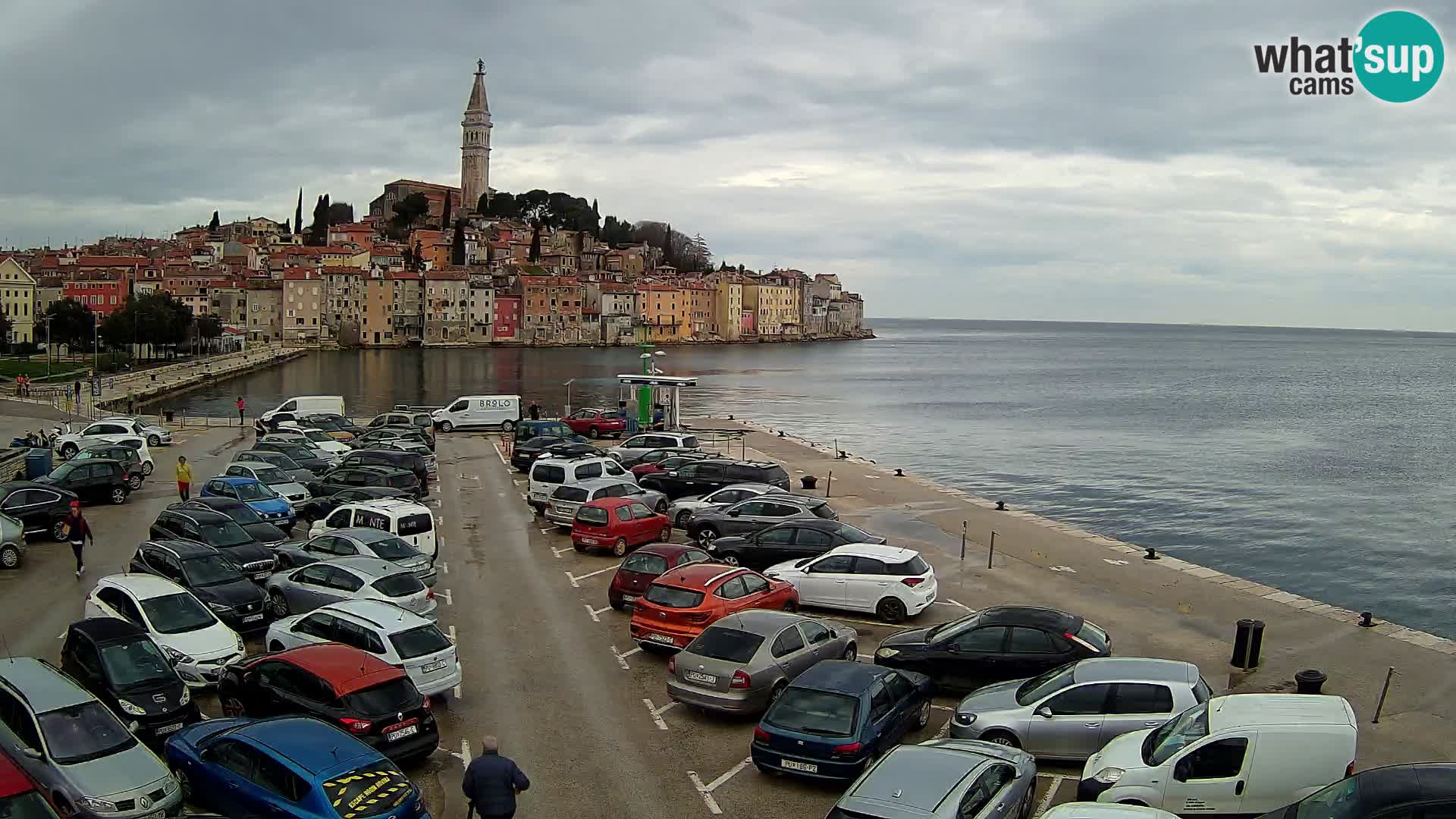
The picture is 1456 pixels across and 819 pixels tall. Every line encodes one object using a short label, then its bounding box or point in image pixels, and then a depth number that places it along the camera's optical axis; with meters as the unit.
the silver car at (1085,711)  10.56
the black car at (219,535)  17.77
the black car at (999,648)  12.73
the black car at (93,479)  25.89
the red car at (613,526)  20.81
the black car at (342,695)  10.34
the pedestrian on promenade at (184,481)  25.34
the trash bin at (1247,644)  14.52
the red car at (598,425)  42.75
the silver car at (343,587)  15.32
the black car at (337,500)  23.41
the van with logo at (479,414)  45.19
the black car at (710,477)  27.62
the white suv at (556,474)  25.17
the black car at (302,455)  30.39
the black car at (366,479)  25.91
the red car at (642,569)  16.55
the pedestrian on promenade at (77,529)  18.61
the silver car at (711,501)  23.81
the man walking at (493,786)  8.75
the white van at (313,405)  45.75
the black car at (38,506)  21.27
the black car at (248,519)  19.78
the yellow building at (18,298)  130.25
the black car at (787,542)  19.08
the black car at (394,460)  28.22
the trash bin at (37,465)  28.25
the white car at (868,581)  16.39
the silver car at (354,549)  17.56
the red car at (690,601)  14.12
